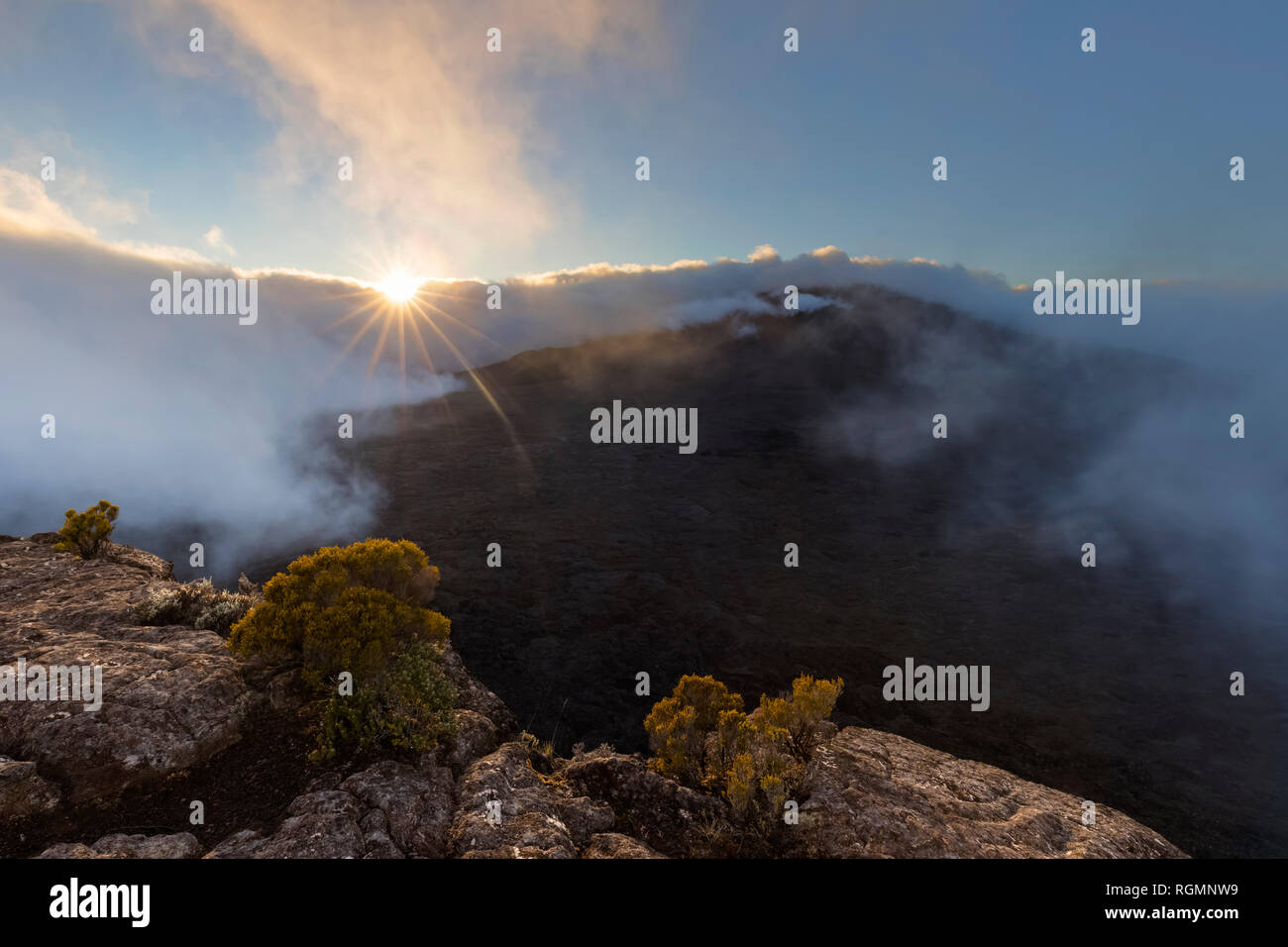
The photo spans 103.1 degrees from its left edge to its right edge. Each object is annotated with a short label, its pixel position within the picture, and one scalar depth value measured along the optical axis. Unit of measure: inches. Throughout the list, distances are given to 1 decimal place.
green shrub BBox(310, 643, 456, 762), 259.4
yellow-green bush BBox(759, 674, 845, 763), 331.6
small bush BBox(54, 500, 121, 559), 465.4
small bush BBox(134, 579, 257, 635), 352.5
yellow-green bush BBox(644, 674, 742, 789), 309.4
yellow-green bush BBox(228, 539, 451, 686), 265.3
